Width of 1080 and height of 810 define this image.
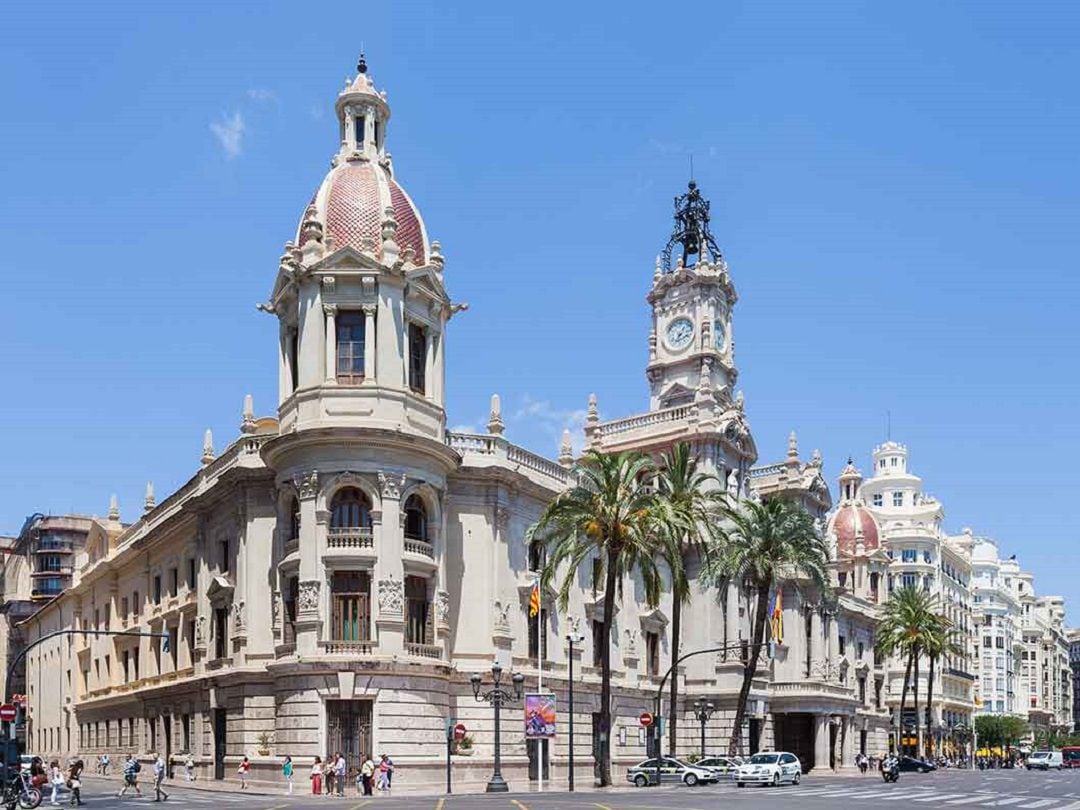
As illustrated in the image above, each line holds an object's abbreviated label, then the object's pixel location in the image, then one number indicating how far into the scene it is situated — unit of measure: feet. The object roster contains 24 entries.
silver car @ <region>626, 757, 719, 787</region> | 215.10
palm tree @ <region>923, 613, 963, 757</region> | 363.97
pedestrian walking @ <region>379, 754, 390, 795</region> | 173.27
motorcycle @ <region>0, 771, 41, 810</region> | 144.05
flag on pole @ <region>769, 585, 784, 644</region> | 253.38
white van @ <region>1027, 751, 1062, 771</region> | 403.34
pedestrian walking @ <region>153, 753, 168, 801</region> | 166.20
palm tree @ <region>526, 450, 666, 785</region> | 189.57
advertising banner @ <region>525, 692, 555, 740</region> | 179.22
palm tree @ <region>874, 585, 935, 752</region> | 361.53
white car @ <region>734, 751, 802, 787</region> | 220.84
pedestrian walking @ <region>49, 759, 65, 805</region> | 168.35
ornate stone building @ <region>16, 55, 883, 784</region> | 181.27
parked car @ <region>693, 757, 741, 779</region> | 229.04
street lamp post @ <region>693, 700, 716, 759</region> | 247.91
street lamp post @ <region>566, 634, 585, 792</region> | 182.71
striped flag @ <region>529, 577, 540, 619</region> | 196.34
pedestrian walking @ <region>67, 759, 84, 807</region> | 162.40
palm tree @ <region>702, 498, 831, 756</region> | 244.83
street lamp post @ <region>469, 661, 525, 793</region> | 175.47
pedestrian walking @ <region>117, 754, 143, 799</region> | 180.67
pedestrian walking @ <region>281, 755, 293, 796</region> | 175.42
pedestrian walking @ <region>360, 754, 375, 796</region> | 170.86
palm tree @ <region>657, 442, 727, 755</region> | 196.13
